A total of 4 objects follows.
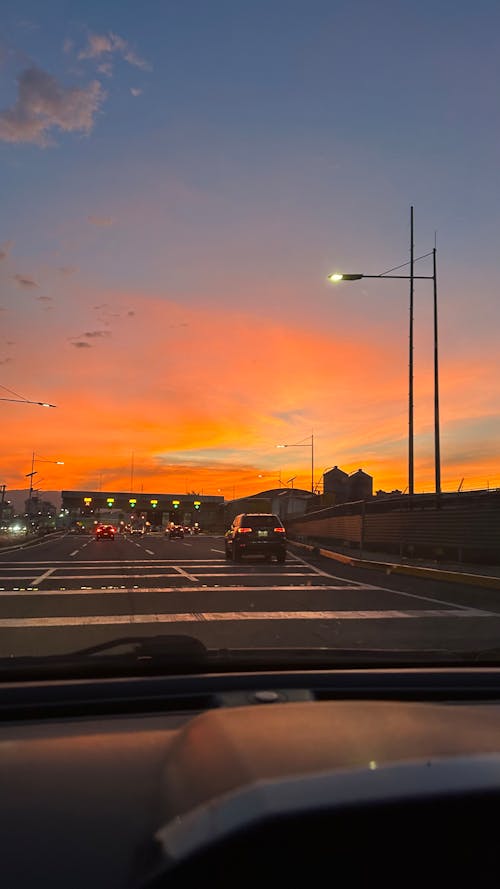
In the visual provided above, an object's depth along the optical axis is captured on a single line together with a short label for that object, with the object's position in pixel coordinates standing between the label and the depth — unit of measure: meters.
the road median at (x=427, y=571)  15.17
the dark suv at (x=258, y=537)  25.31
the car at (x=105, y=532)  56.31
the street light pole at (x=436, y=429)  22.91
